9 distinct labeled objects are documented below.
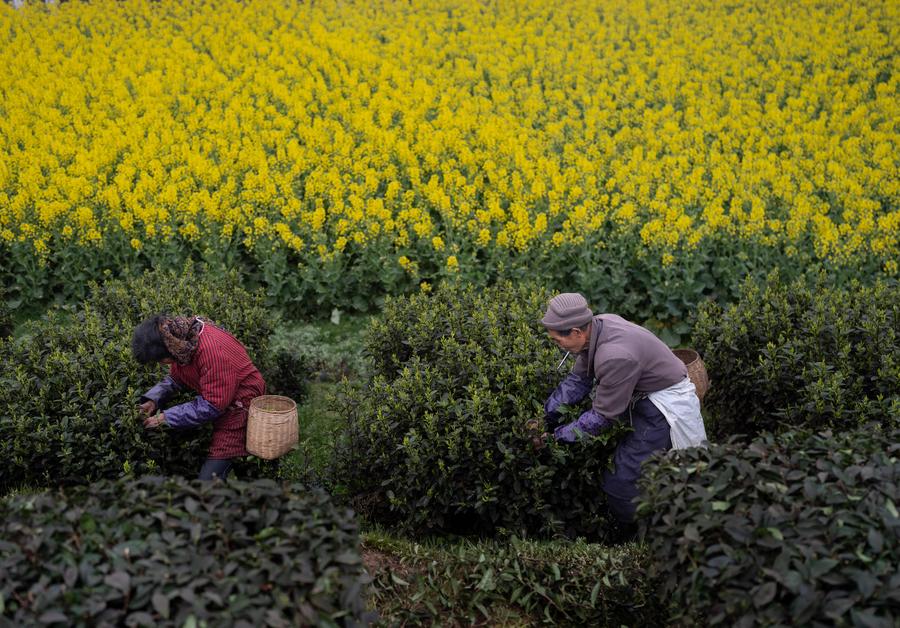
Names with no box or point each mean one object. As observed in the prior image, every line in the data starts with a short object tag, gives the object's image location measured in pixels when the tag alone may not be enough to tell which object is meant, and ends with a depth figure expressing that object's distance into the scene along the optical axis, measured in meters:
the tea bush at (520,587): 4.66
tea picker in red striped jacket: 4.89
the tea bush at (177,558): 3.02
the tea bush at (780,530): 3.19
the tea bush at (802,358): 5.50
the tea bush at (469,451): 5.21
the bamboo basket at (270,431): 5.14
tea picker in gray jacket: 4.74
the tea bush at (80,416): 5.39
